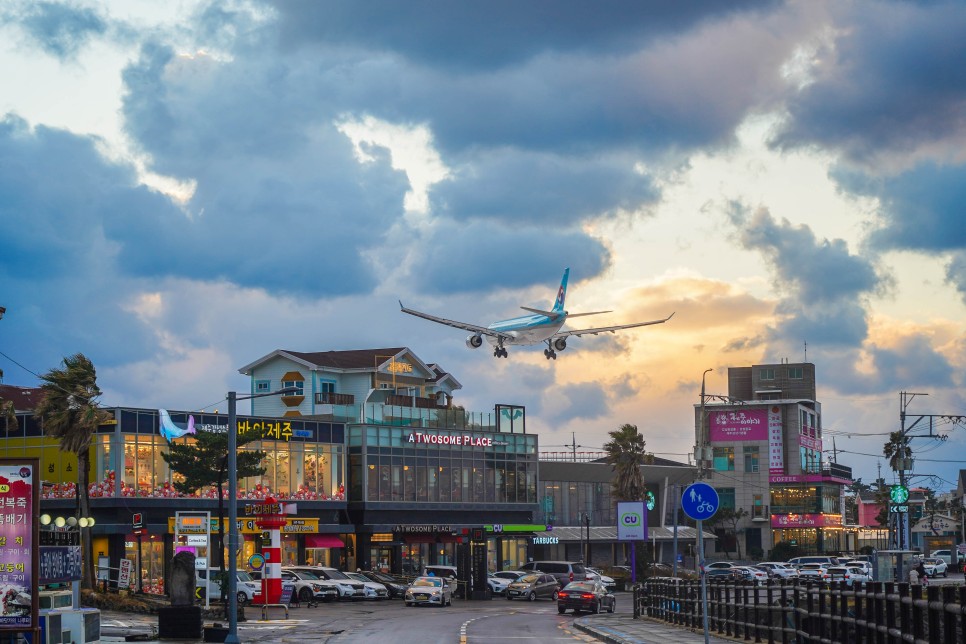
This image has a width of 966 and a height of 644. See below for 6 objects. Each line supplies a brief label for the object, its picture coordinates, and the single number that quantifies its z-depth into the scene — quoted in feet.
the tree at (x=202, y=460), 222.48
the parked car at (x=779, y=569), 271.88
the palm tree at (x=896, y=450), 255.91
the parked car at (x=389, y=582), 233.25
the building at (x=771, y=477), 518.78
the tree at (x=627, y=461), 326.85
